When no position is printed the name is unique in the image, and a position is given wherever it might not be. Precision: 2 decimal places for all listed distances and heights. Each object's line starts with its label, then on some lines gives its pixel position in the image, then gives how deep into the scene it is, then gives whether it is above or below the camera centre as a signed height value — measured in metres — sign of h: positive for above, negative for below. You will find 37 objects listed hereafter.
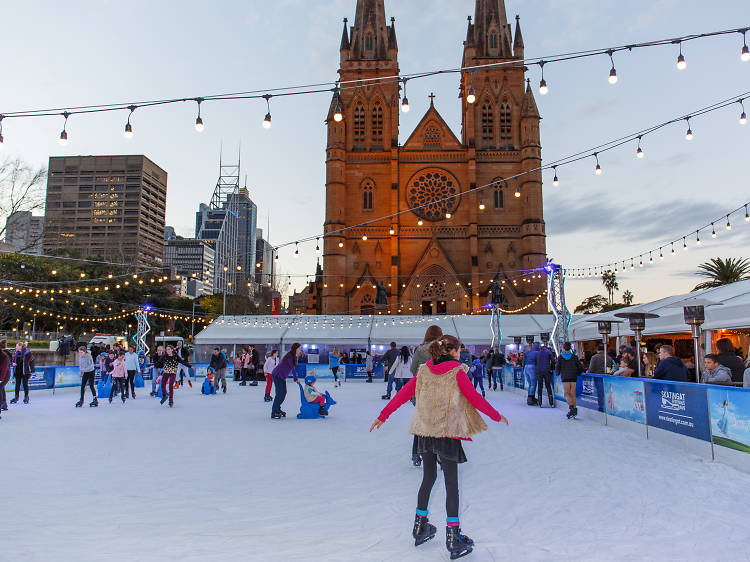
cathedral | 43.44 +12.66
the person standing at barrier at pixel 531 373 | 14.12 -0.65
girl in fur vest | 3.81 -0.50
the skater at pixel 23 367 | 13.34 -0.49
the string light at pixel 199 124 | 9.87 +4.06
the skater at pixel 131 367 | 15.63 -0.54
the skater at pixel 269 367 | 14.56 -0.54
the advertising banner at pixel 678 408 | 7.48 -0.87
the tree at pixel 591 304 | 79.75 +6.38
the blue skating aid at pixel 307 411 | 11.28 -1.28
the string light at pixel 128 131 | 9.88 +3.90
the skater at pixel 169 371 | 13.25 -0.57
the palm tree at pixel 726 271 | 32.38 +4.57
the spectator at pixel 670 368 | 8.63 -0.31
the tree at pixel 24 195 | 23.38 +6.61
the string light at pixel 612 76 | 9.22 +4.53
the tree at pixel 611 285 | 85.50 +9.98
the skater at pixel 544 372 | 13.43 -0.58
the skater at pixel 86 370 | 12.58 -0.52
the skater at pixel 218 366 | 18.33 -0.60
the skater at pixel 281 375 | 10.96 -0.54
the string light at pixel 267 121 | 9.93 +4.12
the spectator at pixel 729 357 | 8.20 -0.13
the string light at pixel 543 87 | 9.66 +4.61
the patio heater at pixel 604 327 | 14.79 +0.57
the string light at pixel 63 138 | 10.05 +3.86
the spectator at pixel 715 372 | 7.86 -0.34
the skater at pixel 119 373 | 14.62 -0.67
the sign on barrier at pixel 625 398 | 9.23 -0.88
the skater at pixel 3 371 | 10.42 -0.44
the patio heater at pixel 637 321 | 12.54 +0.62
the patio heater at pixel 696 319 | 9.91 +0.53
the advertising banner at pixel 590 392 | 10.98 -0.91
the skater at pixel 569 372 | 11.48 -0.50
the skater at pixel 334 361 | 25.04 -0.68
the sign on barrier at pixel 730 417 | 6.52 -0.84
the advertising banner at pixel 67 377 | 18.05 -0.96
